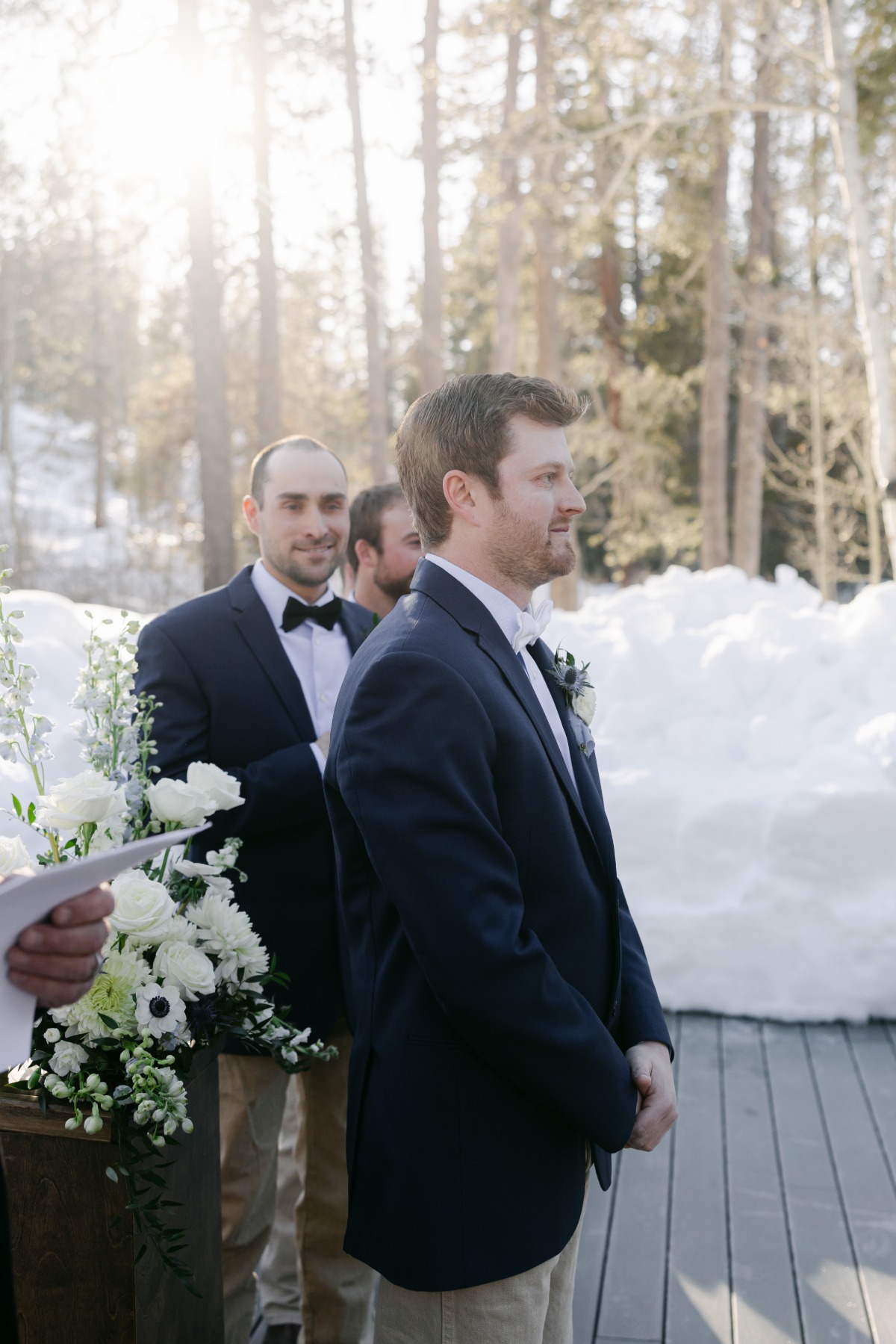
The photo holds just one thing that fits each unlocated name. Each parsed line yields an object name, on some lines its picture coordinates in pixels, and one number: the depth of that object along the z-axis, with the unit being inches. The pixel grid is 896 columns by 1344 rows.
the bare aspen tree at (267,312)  553.6
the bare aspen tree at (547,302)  626.5
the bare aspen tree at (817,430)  683.4
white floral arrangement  71.4
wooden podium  73.7
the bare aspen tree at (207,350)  429.7
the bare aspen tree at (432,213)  548.1
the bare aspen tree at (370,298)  568.7
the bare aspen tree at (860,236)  394.6
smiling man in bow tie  107.1
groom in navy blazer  68.2
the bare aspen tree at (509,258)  573.9
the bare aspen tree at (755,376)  667.4
